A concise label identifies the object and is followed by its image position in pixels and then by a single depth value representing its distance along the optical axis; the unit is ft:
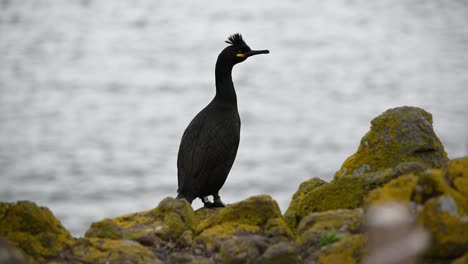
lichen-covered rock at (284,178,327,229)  62.75
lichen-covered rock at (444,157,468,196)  48.32
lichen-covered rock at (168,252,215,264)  53.36
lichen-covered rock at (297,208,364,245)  52.80
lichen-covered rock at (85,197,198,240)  55.62
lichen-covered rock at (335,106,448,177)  65.62
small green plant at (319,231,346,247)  51.40
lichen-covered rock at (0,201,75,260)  51.16
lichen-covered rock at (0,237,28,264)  40.20
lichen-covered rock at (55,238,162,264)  50.98
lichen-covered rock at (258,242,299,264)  49.90
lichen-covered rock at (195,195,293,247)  56.29
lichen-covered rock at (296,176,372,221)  59.21
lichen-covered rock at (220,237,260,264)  50.52
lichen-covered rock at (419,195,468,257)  45.62
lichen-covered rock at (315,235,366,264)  48.96
